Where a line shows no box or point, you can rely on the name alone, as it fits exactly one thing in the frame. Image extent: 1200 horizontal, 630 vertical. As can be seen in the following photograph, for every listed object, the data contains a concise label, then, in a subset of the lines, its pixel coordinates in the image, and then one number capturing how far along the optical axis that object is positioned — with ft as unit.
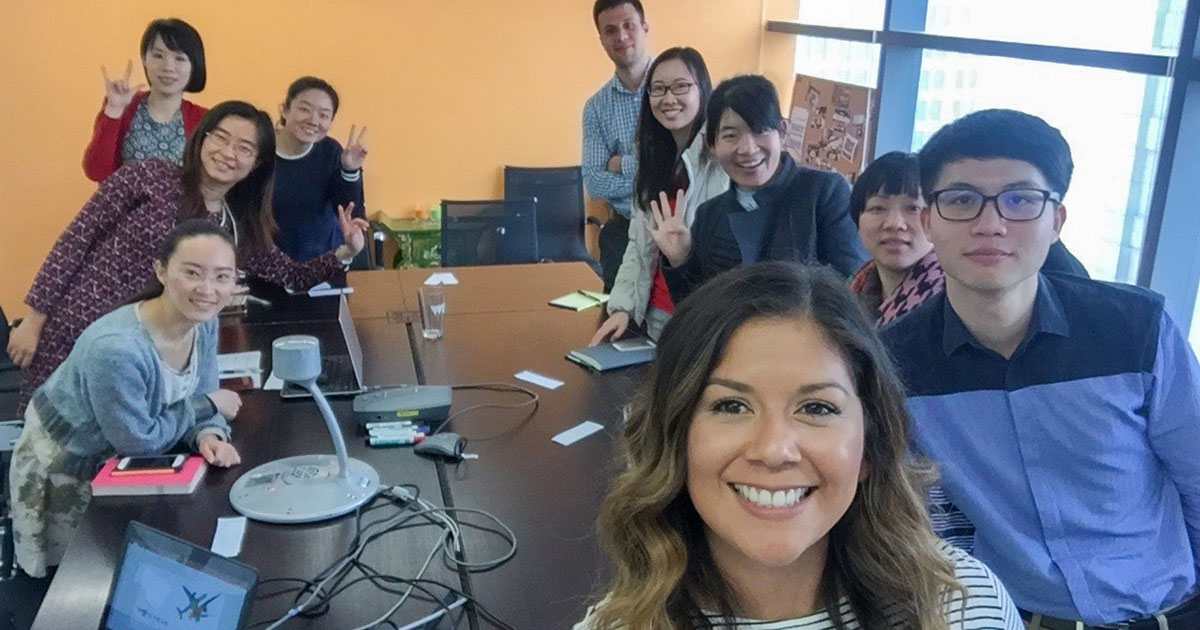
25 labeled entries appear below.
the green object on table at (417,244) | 17.21
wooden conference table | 5.13
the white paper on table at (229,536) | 5.52
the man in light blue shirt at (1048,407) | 4.94
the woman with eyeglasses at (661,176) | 9.58
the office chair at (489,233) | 14.35
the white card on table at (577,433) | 7.19
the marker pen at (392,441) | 7.05
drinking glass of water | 9.78
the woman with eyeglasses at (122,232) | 8.97
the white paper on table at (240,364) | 8.38
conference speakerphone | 7.30
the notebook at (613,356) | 8.78
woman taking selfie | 3.51
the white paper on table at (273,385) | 8.11
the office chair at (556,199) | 17.58
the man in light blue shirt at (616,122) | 12.63
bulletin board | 13.89
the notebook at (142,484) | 6.07
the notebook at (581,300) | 10.91
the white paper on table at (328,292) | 11.08
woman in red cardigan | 11.90
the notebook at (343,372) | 7.97
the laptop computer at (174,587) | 4.47
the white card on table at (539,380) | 8.36
